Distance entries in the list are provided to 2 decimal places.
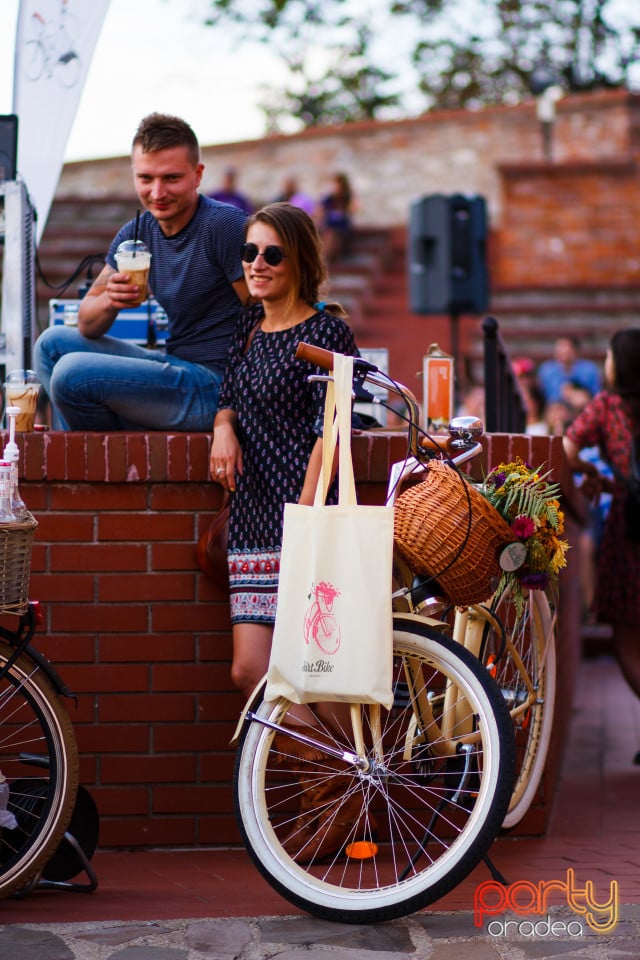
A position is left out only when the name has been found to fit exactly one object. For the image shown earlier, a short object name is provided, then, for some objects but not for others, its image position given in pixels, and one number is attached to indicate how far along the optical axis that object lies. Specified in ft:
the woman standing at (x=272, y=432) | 27.43
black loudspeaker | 91.45
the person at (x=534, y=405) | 74.02
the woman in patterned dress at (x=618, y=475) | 38.60
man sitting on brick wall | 30.30
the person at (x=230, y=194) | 130.62
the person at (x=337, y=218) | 137.39
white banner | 37.40
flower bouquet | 24.77
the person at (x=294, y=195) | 132.12
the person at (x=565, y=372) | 97.50
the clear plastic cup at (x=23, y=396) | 30.22
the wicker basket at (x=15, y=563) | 23.98
